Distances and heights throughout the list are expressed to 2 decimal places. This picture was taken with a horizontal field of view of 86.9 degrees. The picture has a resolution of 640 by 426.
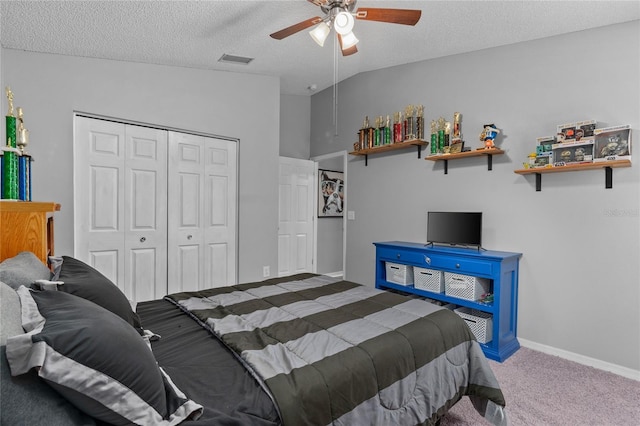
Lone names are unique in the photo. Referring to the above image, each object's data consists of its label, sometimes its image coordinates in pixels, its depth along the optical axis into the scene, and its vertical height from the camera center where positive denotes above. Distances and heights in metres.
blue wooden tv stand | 2.84 -0.57
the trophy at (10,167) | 1.70 +0.20
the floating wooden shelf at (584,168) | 2.50 +0.34
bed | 0.83 -0.57
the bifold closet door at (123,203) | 3.12 +0.03
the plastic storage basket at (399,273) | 3.58 -0.70
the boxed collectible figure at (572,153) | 2.63 +0.46
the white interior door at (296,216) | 5.13 -0.12
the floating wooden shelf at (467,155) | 3.15 +0.54
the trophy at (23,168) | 1.81 +0.21
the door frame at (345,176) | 4.76 +0.49
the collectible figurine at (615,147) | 2.48 +0.48
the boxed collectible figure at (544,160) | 2.82 +0.43
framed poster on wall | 5.63 +0.26
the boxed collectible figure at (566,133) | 2.72 +0.64
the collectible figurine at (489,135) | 3.13 +0.70
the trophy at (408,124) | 3.83 +0.97
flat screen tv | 3.23 -0.19
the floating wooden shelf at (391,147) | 3.75 +0.74
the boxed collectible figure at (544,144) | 2.84 +0.57
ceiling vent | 3.47 +1.57
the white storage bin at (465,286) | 3.02 -0.70
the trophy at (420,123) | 3.79 +0.97
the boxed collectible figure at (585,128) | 2.64 +0.65
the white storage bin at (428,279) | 3.29 -0.70
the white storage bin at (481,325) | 2.94 -1.01
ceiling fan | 2.07 +1.22
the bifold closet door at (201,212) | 3.63 -0.05
